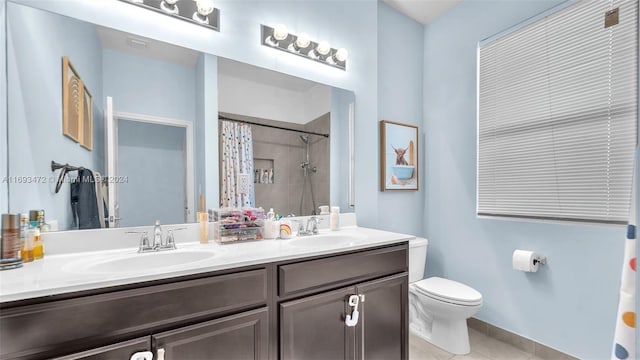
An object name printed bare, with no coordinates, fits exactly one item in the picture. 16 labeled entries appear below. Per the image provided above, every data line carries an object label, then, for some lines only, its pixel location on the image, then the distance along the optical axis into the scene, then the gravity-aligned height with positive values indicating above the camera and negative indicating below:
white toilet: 1.84 -0.87
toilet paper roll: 1.86 -0.56
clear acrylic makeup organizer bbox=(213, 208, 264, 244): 1.45 -0.24
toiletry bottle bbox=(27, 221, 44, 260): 1.08 -0.23
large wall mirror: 1.16 +0.29
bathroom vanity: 0.81 -0.46
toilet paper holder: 1.86 -0.55
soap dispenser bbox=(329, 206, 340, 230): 1.98 -0.28
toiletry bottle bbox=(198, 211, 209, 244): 1.47 -0.25
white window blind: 1.56 +0.39
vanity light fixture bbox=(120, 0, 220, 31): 1.43 +0.90
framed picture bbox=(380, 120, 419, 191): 2.35 +0.19
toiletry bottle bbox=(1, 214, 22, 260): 1.00 -0.20
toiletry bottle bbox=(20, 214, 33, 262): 1.04 -0.23
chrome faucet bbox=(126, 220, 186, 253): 1.29 -0.29
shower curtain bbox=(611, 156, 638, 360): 0.47 -0.22
